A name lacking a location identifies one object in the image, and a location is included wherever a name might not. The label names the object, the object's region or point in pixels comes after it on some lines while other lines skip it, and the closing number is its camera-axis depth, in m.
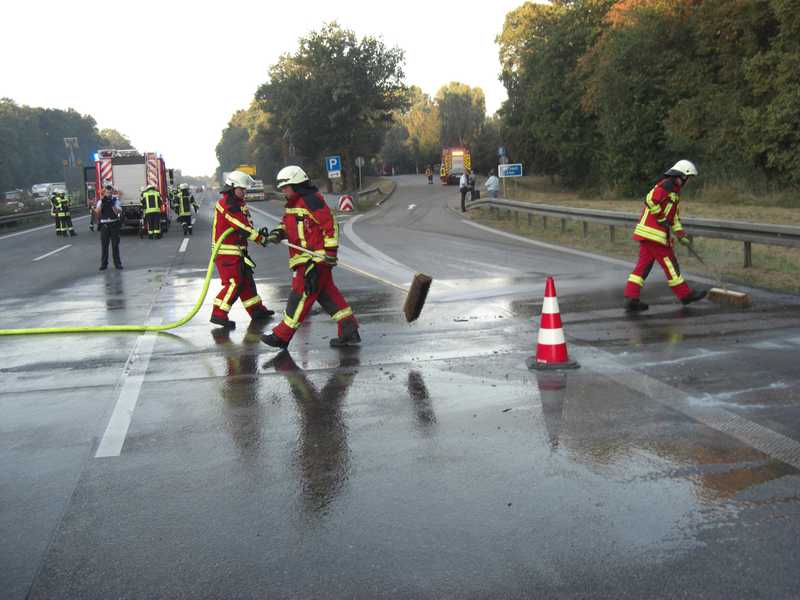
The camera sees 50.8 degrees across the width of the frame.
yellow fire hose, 9.95
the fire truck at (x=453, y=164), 71.25
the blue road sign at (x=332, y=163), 40.28
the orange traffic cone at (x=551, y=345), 7.10
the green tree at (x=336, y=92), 62.31
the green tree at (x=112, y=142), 187.76
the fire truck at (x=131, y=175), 30.19
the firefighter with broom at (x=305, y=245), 8.30
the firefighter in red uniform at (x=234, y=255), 9.99
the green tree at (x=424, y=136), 118.52
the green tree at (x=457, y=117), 110.94
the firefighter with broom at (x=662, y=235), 10.02
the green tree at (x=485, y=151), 86.12
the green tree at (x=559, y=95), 51.22
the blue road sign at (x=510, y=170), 30.88
